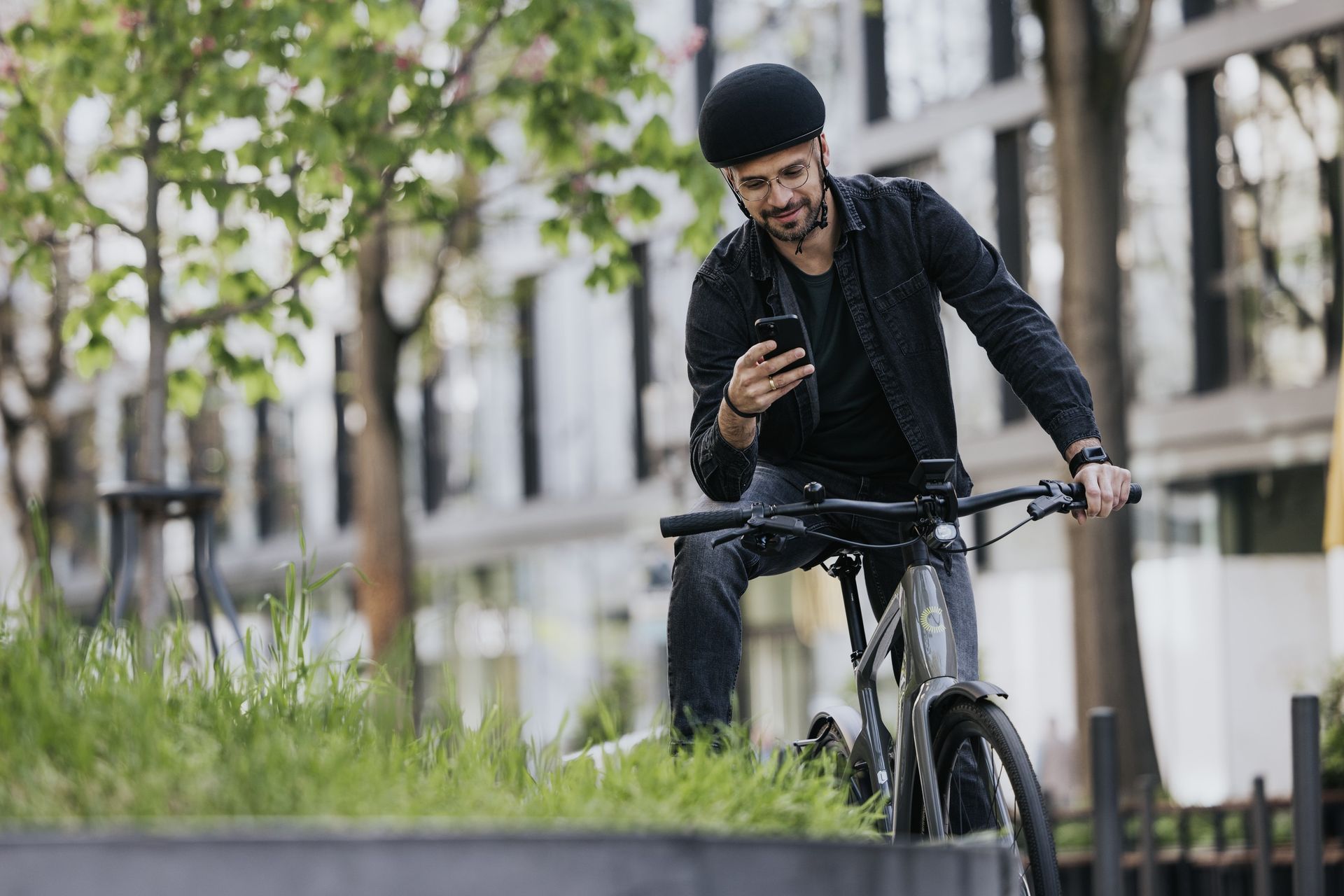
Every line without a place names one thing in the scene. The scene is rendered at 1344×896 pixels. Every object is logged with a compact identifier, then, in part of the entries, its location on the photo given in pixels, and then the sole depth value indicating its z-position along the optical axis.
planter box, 4.45
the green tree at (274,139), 15.79
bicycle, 6.70
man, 7.38
